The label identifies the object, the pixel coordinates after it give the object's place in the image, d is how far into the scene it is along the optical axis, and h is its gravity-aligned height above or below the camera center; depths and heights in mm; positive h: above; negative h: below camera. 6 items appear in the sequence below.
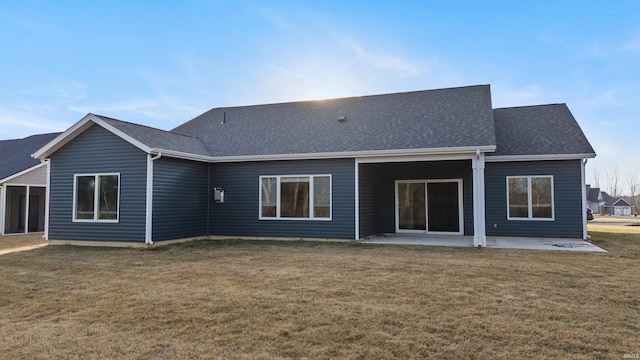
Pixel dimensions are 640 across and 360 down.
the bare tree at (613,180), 66250 +3457
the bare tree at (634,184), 62488 +2668
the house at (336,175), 10797 +739
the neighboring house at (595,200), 57031 +176
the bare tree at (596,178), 65500 +3736
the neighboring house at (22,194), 15305 +218
